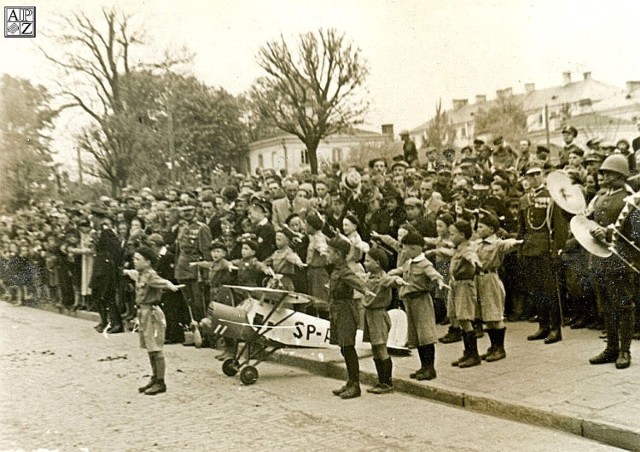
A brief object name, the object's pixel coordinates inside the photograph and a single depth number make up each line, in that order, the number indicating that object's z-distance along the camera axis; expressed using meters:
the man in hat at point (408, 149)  10.75
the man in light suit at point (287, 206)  9.35
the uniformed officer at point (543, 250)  7.49
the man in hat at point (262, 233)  8.34
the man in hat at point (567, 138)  8.96
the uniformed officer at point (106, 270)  10.39
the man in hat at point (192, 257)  9.12
